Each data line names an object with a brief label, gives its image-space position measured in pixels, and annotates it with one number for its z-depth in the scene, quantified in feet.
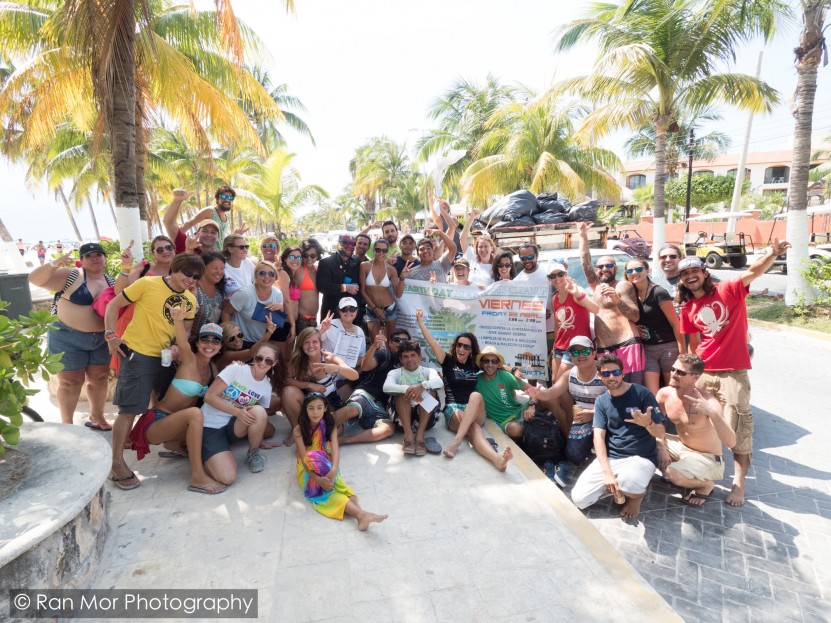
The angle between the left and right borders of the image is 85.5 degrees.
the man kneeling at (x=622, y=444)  12.27
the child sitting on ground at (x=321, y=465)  10.99
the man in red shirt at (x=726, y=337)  13.35
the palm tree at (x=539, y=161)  58.54
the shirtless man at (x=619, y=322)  15.08
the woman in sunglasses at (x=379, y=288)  18.98
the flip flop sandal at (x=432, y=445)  14.29
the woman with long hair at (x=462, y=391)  14.61
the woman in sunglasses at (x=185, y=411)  12.19
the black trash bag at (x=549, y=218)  31.86
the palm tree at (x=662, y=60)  36.68
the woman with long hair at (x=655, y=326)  15.17
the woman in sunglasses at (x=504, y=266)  18.66
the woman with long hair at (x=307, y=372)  14.34
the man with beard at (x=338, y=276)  18.17
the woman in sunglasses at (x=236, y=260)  16.12
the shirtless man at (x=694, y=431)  12.32
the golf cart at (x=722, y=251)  61.52
